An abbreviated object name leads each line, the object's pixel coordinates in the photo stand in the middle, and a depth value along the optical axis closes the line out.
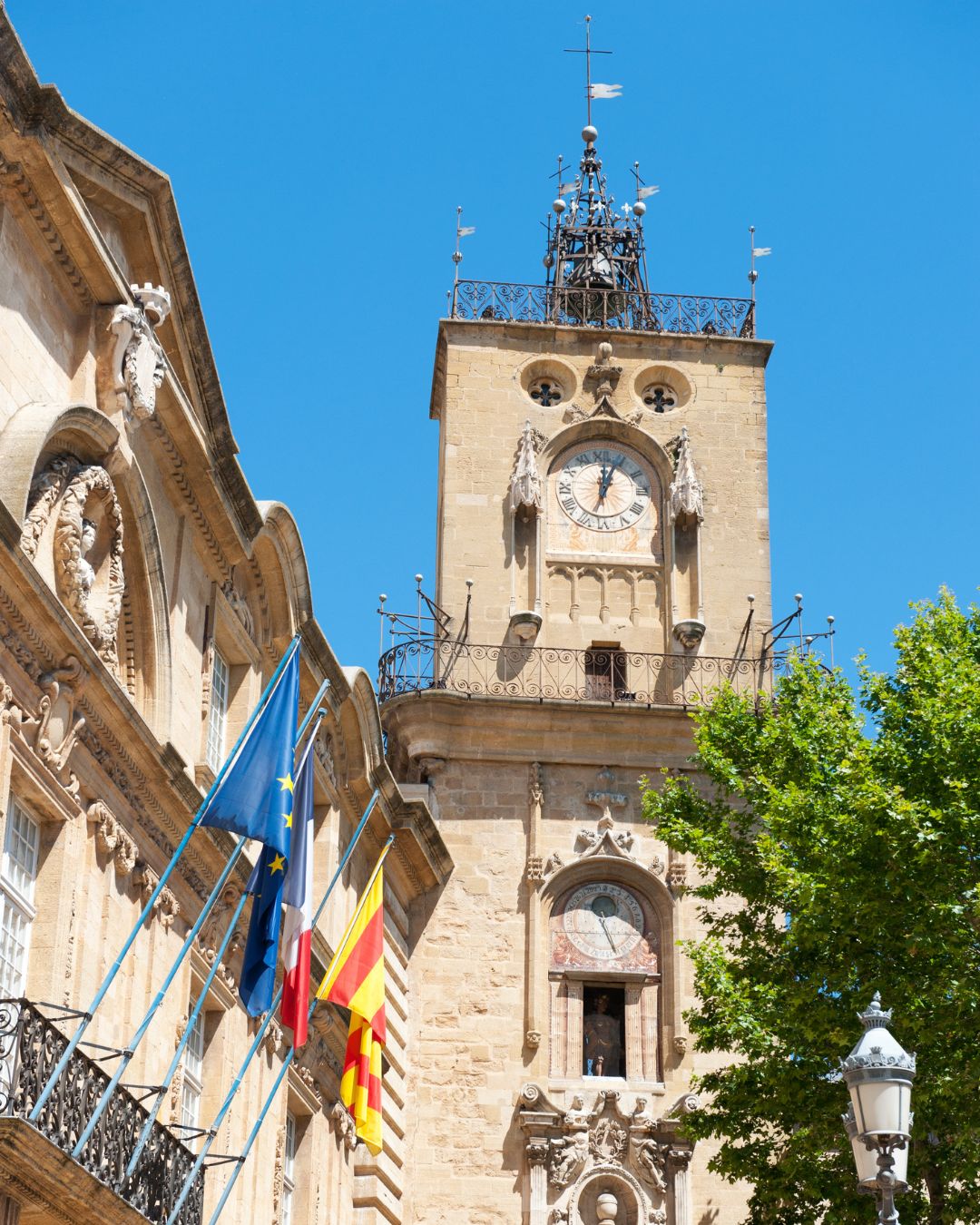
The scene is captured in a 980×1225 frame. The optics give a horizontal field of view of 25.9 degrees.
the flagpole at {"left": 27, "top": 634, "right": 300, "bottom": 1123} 13.76
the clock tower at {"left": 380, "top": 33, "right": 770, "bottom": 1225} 27.39
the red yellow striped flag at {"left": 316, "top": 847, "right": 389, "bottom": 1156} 20.73
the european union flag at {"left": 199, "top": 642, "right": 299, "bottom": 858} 16.86
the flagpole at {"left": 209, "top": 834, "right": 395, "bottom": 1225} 17.34
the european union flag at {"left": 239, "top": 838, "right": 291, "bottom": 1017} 17.66
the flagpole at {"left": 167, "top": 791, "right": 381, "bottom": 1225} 16.21
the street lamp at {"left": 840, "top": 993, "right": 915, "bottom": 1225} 12.30
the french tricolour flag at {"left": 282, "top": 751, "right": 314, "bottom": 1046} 18.48
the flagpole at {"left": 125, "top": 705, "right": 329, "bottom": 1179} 15.33
